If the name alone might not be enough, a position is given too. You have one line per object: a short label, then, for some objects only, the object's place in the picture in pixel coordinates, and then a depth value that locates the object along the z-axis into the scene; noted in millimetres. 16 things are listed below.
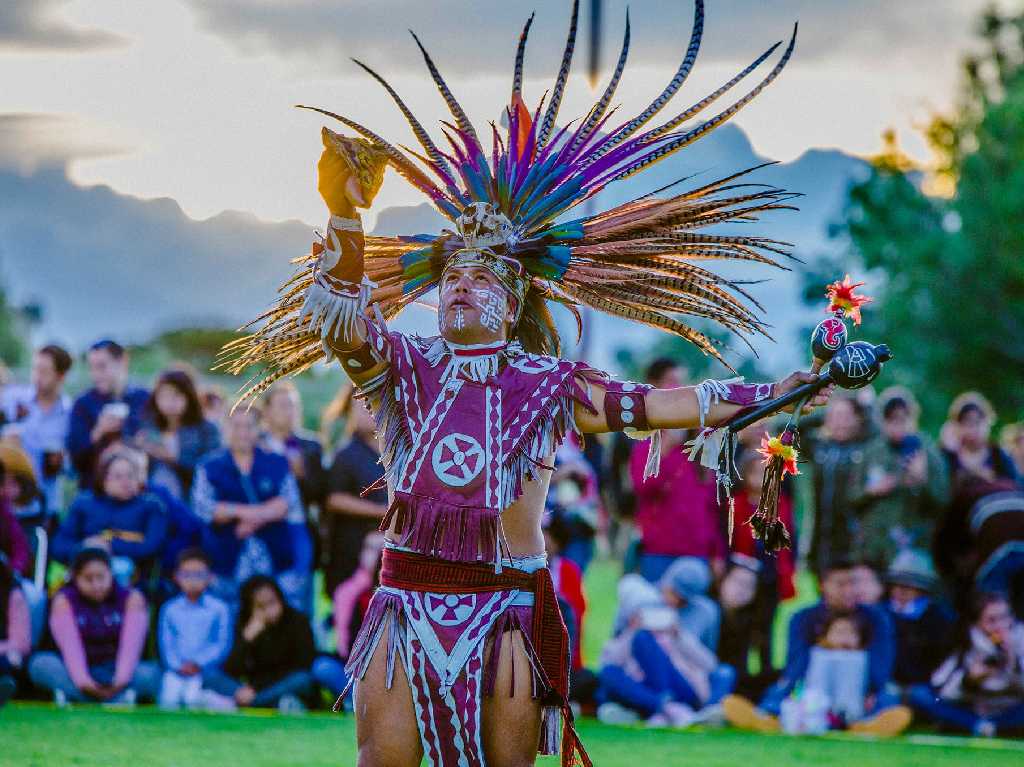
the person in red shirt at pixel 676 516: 19359
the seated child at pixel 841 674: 18187
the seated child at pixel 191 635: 18312
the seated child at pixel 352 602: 18687
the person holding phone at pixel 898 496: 19453
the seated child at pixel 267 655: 18422
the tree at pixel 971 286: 56219
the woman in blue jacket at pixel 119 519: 18969
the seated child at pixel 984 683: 18047
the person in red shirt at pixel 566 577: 18750
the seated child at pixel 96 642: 18000
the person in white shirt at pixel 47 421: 20359
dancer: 9469
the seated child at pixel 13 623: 17937
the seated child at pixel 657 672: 18328
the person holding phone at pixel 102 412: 19891
